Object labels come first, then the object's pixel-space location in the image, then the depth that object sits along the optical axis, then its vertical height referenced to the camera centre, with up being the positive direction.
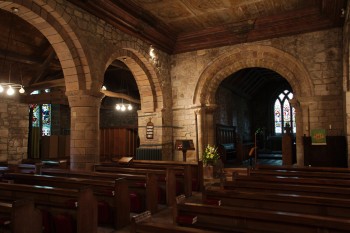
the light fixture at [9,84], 5.28 +1.62
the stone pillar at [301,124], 7.77 +0.35
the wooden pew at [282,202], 2.56 -0.63
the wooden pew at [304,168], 5.04 -0.59
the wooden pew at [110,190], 3.74 -0.70
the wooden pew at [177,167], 5.61 -0.62
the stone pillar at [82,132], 6.29 +0.15
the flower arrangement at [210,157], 7.72 -0.52
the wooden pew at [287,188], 3.19 -0.62
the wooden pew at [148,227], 1.59 -0.51
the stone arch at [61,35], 5.40 +2.18
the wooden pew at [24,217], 2.23 -0.62
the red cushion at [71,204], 3.22 -0.72
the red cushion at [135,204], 4.54 -1.03
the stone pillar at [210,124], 9.46 +0.45
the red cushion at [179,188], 5.64 -0.99
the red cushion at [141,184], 4.60 -0.74
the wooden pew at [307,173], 4.45 -0.61
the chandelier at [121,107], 10.90 +1.22
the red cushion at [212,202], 2.86 -0.64
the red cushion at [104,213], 3.81 -0.99
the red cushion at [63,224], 3.12 -0.92
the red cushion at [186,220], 2.26 -0.65
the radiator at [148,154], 8.87 -0.49
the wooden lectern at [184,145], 8.20 -0.21
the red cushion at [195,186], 6.18 -1.04
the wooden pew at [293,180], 3.76 -0.60
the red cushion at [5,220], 2.43 -0.72
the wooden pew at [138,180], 4.45 -0.66
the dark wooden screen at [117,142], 12.15 -0.15
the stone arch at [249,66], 7.98 +2.12
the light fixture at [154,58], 8.69 +2.48
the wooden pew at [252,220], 1.91 -0.61
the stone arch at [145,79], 8.32 +1.85
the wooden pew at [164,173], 4.98 -0.65
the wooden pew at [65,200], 3.03 -0.70
